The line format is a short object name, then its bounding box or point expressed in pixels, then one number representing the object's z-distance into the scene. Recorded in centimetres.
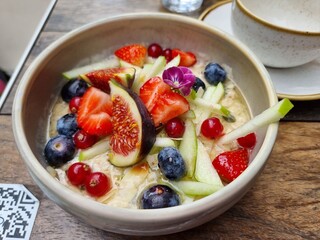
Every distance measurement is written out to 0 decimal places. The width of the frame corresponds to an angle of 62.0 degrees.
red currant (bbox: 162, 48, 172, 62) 20
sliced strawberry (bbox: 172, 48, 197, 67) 19
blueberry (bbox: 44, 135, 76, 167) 16
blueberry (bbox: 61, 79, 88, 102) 18
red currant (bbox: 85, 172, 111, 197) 14
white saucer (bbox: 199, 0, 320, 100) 19
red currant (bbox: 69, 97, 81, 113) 18
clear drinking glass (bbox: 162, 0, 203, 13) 26
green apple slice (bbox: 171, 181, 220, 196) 14
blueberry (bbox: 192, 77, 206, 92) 18
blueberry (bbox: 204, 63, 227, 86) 19
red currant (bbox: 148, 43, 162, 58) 20
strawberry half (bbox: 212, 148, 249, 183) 15
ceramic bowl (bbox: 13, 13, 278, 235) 12
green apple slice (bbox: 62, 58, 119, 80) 19
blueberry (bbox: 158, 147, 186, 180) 14
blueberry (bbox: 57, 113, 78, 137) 17
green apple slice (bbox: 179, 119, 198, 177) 15
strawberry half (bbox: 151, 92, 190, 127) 16
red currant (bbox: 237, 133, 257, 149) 16
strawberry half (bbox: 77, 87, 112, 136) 16
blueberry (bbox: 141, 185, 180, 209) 13
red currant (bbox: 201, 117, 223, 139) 16
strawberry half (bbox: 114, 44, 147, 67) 19
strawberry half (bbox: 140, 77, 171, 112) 16
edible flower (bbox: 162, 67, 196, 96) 16
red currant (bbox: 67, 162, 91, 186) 15
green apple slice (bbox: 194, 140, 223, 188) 14
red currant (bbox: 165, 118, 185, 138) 16
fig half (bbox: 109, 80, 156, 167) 15
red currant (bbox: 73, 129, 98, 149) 16
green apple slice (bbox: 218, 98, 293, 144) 15
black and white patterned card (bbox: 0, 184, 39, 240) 15
